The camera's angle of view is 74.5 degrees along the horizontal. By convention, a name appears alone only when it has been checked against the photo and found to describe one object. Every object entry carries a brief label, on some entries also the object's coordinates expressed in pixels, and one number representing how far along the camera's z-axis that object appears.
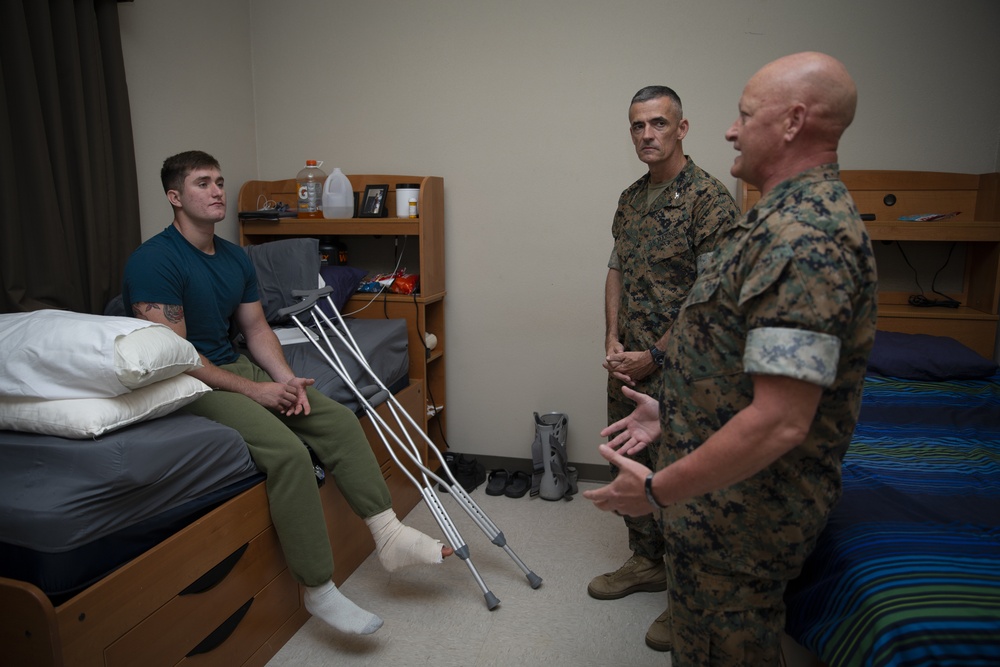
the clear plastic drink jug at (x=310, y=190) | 3.18
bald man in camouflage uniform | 0.96
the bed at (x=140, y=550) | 1.29
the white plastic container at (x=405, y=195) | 3.03
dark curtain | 2.10
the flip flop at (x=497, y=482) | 3.13
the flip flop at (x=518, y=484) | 3.10
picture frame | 3.12
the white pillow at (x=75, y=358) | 1.43
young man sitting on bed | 1.91
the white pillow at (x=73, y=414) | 1.41
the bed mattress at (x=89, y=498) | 1.30
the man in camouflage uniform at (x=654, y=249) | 2.00
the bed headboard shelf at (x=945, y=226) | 2.67
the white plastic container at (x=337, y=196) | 3.12
